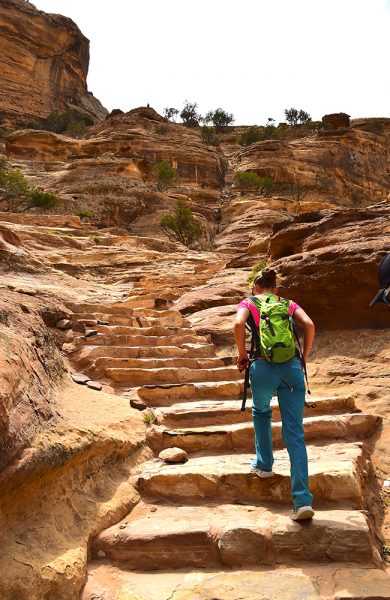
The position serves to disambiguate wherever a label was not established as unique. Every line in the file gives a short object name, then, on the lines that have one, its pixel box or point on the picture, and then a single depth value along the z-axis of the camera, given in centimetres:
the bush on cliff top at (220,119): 6341
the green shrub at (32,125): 5493
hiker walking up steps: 314
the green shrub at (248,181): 4006
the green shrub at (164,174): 3675
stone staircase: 273
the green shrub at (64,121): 5581
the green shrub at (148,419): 487
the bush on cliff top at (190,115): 6462
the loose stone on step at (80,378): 553
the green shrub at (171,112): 6638
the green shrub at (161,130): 4656
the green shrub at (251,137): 5459
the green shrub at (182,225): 2805
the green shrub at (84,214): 2852
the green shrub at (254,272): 1070
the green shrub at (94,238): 1926
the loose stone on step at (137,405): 519
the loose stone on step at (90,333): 703
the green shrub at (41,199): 2753
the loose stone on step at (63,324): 729
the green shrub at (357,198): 4385
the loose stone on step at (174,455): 420
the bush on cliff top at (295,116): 6259
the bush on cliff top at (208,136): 5416
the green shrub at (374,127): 5438
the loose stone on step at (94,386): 545
